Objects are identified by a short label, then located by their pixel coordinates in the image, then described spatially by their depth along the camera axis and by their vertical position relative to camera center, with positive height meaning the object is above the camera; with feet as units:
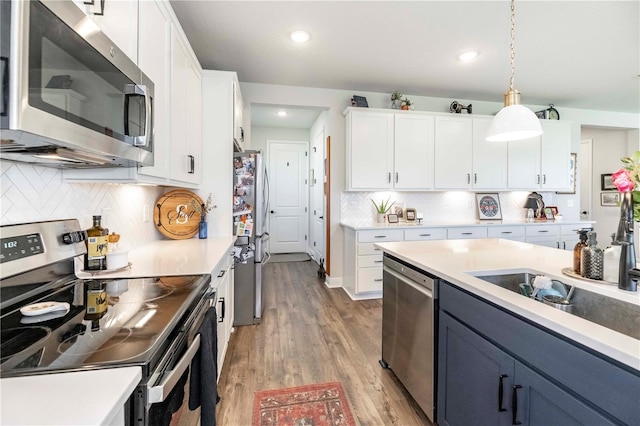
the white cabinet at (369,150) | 12.54 +2.69
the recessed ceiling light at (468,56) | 9.77 +5.28
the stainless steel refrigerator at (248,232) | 9.29 -0.58
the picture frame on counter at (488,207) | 14.64 +0.40
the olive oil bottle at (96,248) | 4.67 -0.56
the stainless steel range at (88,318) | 2.31 -1.09
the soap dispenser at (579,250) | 4.40 -0.50
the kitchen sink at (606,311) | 3.61 -1.21
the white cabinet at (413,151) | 12.91 +2.74
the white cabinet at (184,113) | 6.28 +2.33
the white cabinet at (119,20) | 3.48 +2.44
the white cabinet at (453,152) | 13.32 +2.79
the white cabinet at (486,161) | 13.58 +2.49
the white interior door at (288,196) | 20.63 +1.20
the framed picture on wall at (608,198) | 17.26 +1.04
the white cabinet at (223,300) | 6.09 -1.99
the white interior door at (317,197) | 16.30 +0.99
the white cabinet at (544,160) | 14.12 +2.65
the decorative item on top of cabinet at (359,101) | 12.64 +4.73
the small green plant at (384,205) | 13.55 +0.42
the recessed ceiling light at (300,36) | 8.63 +5.18
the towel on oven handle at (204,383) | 3.57 -2.04
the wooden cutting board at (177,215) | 7.90 -0.07
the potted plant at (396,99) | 13.00 +4.98
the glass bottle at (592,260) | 4.13 -0.61
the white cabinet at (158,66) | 4.83 +2.52
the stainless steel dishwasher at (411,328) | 5.17 -2.21
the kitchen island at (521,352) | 2.55 -1.43
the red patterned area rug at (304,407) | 5.51 -3.76
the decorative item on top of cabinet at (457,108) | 13.67 +4.88
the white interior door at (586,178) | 18.53 +2.34
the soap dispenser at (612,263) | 3.96 -0.62
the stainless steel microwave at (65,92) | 2.07 +1.07
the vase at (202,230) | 8.38 -0.48
